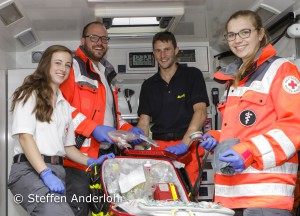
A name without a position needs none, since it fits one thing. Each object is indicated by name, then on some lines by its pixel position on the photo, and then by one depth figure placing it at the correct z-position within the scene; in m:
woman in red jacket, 2.01
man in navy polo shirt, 3.73
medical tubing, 2.55
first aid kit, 1.96
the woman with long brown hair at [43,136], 2.46
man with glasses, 3.14
